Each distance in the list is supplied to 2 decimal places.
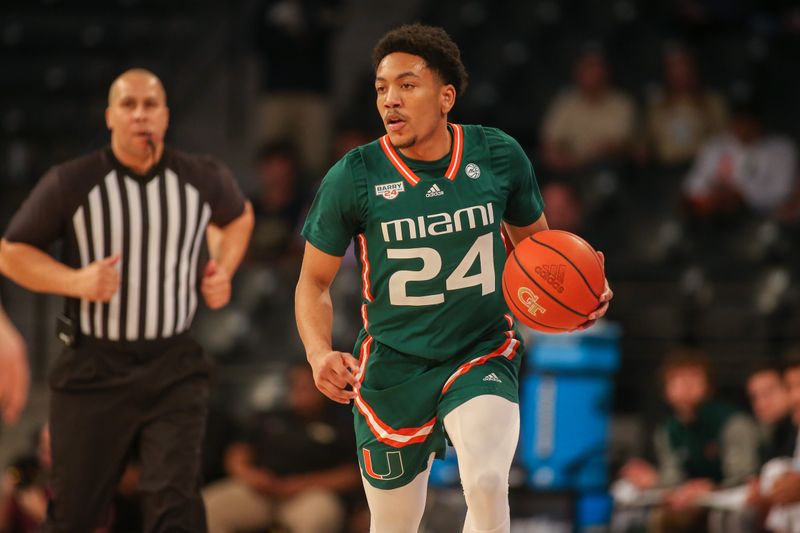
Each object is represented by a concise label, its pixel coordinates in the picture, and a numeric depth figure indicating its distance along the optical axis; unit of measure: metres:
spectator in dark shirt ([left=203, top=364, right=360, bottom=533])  18.34
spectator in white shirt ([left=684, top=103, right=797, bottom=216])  21.77
